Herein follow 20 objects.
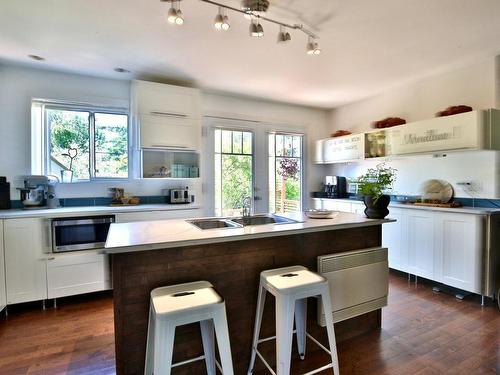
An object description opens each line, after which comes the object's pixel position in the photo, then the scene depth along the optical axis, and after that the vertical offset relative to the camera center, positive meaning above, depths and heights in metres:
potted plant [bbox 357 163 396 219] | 2.17 -0.11
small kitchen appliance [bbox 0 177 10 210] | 2.93 -0.12
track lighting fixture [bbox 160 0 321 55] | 1.75 +1.23
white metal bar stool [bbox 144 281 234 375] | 1.25 -0.65
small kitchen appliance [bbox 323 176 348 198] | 4.67 -0.10
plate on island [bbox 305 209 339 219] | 2.29 -0.28
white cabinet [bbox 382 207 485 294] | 2.74 -0.73
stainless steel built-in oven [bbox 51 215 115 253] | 2.77 -0.52
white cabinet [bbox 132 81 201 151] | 3.26 +0.84
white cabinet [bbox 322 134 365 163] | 4.05 +0.52
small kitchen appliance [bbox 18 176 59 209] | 3.00 -0.10
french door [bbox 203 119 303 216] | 4.05 +0.24
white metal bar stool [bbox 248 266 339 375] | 1.49 -0.69
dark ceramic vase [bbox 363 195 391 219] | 2.20 -0.21
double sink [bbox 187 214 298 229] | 2.12 -0.32
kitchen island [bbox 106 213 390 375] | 1.51 -0.52
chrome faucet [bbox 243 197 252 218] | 2.27 -0.21
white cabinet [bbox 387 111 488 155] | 2.72 +0.52
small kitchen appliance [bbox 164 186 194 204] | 3.60 -0.18
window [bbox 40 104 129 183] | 3.27 +0.49
